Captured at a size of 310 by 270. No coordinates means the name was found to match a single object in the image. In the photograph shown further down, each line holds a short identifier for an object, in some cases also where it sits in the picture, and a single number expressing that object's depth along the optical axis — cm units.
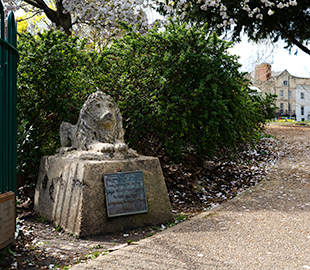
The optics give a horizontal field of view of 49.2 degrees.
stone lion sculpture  493
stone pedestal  438
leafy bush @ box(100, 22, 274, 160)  664
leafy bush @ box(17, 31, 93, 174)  634
